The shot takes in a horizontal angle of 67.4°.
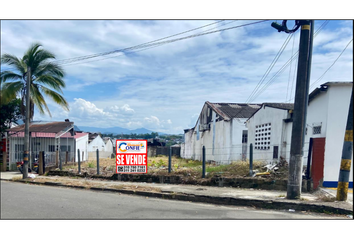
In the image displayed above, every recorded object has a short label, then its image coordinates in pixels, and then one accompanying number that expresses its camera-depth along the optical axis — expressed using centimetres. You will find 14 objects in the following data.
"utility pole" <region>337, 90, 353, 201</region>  639
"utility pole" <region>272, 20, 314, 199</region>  697
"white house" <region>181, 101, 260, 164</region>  1653
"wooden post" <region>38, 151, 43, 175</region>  1412
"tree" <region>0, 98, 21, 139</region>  1735
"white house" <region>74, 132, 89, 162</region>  2162
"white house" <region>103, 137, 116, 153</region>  3656
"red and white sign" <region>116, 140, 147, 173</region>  1118
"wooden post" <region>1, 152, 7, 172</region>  1645
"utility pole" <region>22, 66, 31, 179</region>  1244
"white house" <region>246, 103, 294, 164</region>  1066
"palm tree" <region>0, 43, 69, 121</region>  1276
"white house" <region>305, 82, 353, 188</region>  796
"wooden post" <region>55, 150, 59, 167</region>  1467
